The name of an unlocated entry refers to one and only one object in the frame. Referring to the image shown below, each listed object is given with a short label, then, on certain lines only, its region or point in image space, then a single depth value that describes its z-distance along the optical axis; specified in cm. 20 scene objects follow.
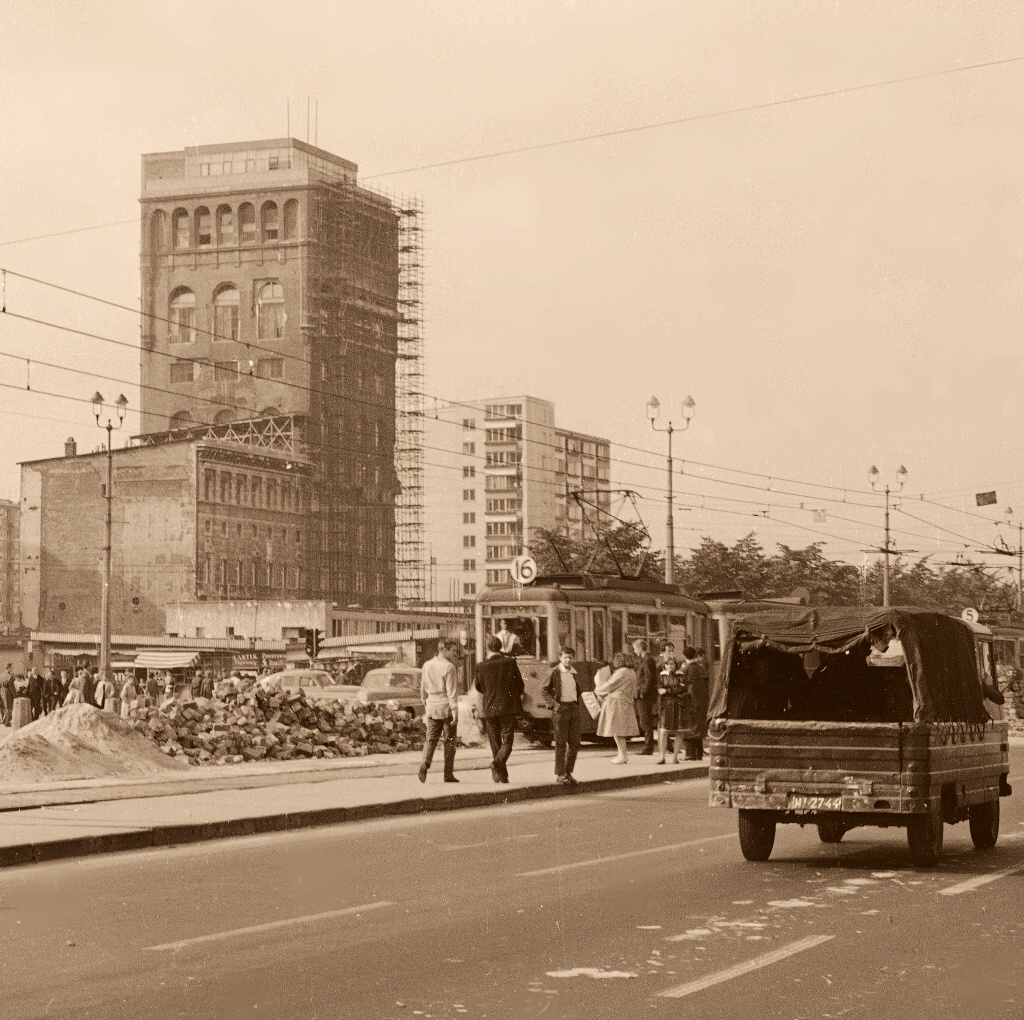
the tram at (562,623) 3272
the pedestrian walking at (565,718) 2183
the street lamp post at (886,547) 6174
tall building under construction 11488
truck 1302
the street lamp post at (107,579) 6072
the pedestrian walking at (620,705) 2628
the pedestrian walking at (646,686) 2803
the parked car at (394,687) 4359
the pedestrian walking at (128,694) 4253
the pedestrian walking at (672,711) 2619
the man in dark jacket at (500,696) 2108
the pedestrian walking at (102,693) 4228
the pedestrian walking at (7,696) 4500
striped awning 8019
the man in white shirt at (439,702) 2092
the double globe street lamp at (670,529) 5144
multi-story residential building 16712
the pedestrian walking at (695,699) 2619
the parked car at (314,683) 4425
